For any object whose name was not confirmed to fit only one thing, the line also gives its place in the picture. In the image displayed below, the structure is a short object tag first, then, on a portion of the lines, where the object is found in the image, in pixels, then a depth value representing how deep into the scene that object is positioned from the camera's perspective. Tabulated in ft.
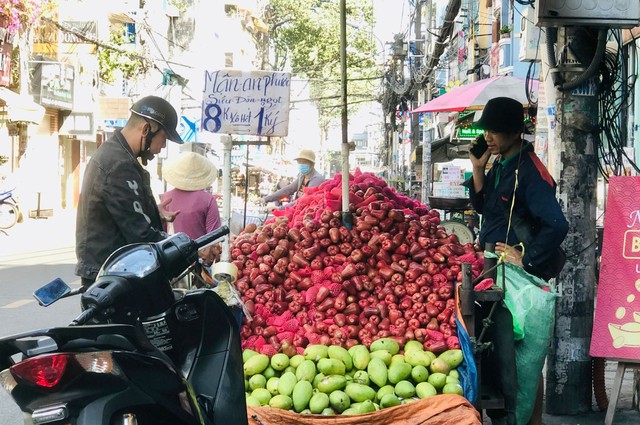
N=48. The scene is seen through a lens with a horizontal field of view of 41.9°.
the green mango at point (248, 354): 16.37
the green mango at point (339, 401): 15.24
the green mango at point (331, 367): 15.78
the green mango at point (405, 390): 15.37
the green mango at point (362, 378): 15.75
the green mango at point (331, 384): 15.51
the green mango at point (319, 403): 15.19
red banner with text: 18.53
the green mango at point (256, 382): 15.92
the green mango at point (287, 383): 15.65
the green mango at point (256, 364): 16.06
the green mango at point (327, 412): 15.07
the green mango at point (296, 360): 16.20
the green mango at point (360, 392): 15.38
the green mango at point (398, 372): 15.58
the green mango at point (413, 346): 16.05
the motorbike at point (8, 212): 71.10
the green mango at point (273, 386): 15.88
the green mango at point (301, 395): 15.33
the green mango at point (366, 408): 15.12
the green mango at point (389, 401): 15.23
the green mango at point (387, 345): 16.12
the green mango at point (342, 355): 16.08
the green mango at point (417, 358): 15.66
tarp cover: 14.76
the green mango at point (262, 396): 15.65
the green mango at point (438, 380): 15.37
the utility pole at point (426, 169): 73.31
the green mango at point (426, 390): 15.21
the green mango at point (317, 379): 15.76
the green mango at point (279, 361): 16.11
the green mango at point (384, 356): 15.89
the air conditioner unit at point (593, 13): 17.90
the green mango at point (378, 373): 15.61
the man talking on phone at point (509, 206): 16.06
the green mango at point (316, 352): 16.12
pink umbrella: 37.78
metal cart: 15.57
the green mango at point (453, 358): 15.65
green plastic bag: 16.19
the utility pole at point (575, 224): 19.25
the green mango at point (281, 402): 15.35
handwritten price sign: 24.98
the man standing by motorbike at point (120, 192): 13.70
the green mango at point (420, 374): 15.55
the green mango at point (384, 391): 15.47
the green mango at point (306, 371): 15.71
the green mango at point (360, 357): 15.96
